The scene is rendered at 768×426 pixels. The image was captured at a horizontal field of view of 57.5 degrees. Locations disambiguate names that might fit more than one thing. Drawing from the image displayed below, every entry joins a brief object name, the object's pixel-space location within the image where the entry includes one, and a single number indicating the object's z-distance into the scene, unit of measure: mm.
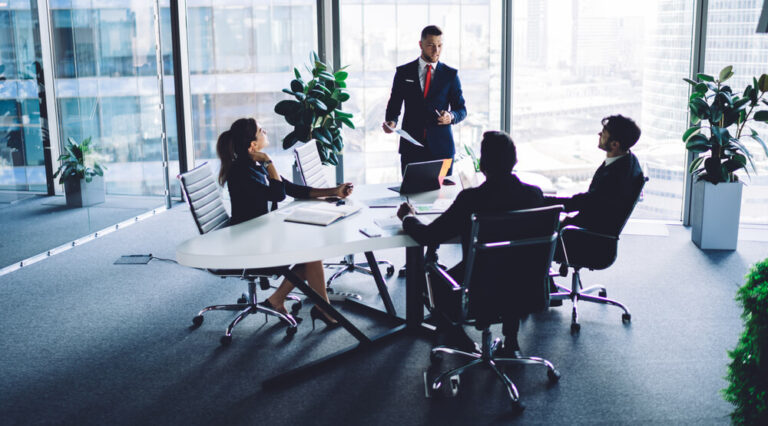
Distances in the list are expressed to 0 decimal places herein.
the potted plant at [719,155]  5633
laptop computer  4254
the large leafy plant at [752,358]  2176
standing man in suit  5289
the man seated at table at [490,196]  3158
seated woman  3982
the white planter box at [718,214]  5895
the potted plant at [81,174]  6227
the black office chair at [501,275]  3012
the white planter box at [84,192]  6338
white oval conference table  3154
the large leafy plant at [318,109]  6160
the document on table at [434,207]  3920
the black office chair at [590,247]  4047
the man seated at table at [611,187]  4027
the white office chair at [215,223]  3992
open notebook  3693
